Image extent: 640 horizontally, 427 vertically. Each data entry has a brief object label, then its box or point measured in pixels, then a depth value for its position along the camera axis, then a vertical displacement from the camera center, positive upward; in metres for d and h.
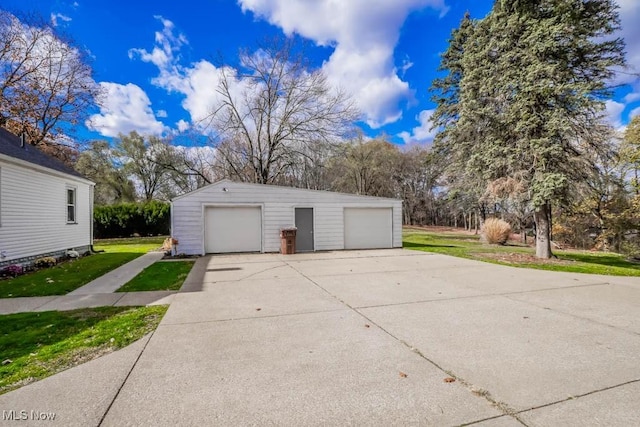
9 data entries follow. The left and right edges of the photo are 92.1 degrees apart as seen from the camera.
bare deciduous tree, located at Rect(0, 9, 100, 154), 15.80 +7.72
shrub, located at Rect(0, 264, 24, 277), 7.68 -1.19
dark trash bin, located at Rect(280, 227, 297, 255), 11.57 -0.70
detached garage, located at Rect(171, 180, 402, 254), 11.32 +0.11
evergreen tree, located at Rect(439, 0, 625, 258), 9.92 +4.17
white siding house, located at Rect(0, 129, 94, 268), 7.96 +0.56
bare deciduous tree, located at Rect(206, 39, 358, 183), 18.91 +7.32
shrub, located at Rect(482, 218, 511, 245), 16.44 -0.63
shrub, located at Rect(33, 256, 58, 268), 8.95 -1.15
